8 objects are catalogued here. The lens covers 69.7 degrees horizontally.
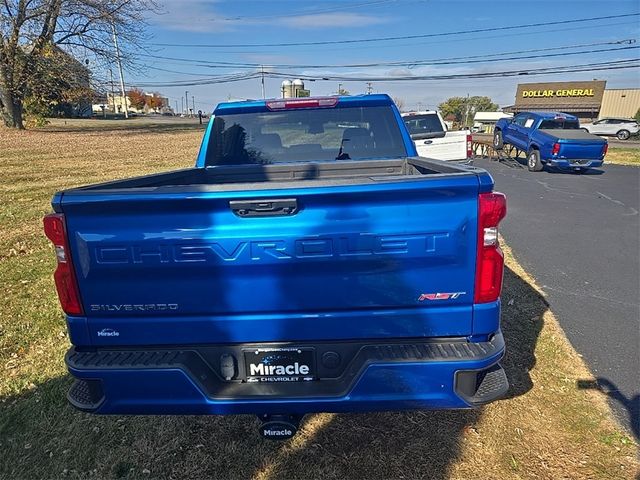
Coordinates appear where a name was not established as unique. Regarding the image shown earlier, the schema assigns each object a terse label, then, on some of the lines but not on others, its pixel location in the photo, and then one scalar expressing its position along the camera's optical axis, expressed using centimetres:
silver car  3674
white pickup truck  1205
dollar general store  5539
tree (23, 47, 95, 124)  2912
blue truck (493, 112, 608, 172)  1444
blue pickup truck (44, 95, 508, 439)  201
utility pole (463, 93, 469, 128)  6838
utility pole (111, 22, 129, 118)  3041
